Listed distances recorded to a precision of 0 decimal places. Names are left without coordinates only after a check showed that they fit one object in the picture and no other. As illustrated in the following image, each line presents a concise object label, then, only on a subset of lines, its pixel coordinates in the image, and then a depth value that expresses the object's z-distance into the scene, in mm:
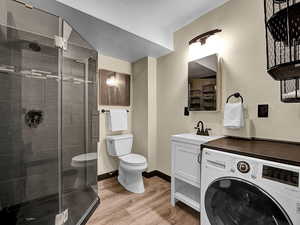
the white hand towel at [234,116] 1394
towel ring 1473
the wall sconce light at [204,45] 1677
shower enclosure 1301
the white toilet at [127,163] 1872
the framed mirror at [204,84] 1654
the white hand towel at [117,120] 2221
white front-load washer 755
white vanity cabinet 1409
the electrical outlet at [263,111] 1313
